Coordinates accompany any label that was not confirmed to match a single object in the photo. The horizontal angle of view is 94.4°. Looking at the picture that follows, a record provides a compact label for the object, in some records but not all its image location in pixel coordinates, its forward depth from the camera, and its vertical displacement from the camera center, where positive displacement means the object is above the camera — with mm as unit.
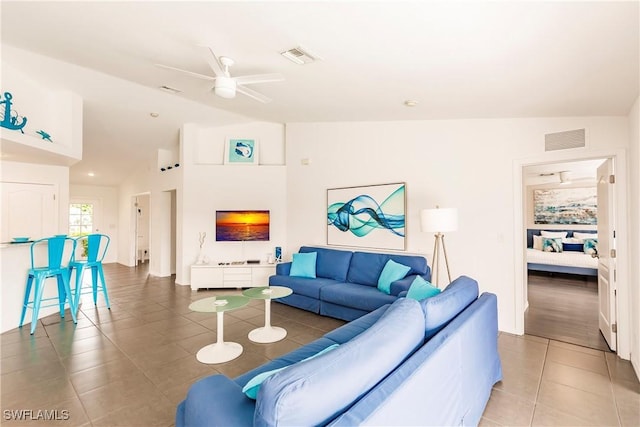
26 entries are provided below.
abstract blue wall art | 4402 -5
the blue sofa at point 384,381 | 1035 -696
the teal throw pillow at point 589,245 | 6441 -688
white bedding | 5875 -926
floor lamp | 3396 -56
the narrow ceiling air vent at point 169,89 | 4023 +1778
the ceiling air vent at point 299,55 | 2650 +1490
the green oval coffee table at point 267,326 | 3299 -1308
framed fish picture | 5961 +1314
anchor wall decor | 3381 +1199
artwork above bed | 6785 +199
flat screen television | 5714 -178
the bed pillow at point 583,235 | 6648 -487
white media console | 5535 -1077
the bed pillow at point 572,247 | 6691 -753
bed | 5906 -937
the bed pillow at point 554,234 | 6949 -471
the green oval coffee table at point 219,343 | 2835 -1290
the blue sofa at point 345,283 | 3641 -962
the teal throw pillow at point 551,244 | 6770 -698
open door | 3037 -454
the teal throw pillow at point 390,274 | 3738 -754
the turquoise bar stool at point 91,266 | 4028 -670
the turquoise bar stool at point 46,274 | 3508 -676
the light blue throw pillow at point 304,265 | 4676 -778
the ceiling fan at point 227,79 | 2811 +1340
